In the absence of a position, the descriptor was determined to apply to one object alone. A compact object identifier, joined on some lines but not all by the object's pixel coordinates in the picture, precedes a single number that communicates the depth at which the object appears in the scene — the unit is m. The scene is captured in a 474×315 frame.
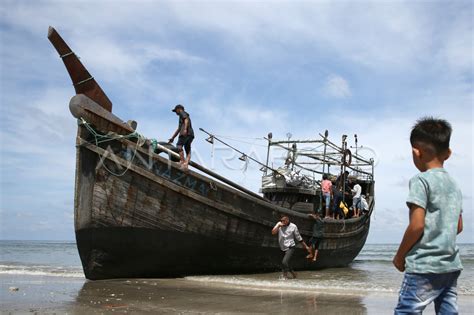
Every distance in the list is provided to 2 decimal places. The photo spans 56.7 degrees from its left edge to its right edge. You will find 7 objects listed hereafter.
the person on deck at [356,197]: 17.45
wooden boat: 8.92
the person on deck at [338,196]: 15.50
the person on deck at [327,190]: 14.84
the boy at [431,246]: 2.50
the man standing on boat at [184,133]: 9.64
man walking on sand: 10.49
